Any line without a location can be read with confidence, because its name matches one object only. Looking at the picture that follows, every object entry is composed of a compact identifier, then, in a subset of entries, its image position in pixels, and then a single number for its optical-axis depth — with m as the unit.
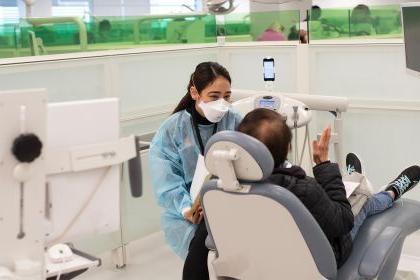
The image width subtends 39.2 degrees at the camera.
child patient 1.82
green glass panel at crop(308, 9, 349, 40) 3.48
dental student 2.38
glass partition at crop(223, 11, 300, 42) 3.63
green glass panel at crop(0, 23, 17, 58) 2.72
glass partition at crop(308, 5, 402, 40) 3.35
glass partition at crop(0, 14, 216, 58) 2.79
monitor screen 2.66
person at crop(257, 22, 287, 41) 3.67
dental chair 1.72
